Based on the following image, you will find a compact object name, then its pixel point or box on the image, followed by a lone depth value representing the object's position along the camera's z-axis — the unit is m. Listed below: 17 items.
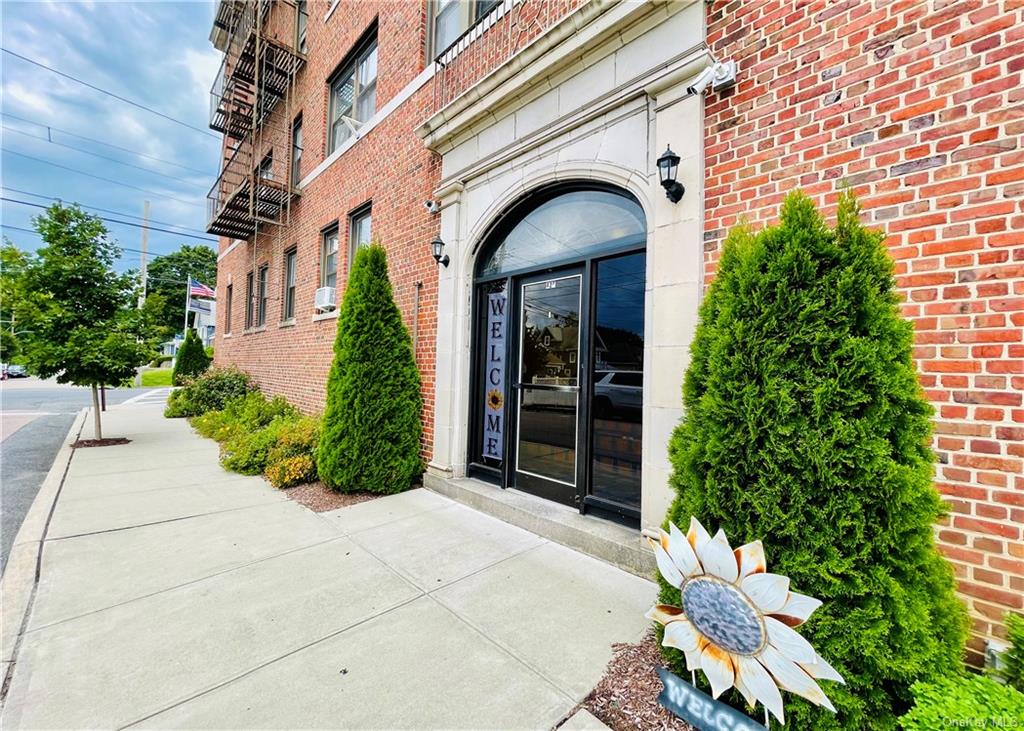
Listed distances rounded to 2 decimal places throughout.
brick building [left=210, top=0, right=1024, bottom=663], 2.16
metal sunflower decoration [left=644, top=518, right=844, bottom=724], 1.59
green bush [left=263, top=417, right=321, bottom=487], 5.49
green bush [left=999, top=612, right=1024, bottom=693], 1.79
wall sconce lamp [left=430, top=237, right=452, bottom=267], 5.25
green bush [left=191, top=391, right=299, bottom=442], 8.30
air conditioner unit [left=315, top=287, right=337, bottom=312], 7.97
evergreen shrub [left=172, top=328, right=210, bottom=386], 18.29
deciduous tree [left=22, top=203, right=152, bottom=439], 7.49
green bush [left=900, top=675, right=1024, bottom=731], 1.36
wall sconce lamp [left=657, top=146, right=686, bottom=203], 3.06
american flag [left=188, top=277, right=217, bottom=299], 30.62
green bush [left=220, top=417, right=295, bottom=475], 6.14
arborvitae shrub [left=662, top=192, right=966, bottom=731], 1.62
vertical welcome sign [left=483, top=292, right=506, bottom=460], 4.90
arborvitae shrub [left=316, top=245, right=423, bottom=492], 5.02
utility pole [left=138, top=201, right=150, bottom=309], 27.41
